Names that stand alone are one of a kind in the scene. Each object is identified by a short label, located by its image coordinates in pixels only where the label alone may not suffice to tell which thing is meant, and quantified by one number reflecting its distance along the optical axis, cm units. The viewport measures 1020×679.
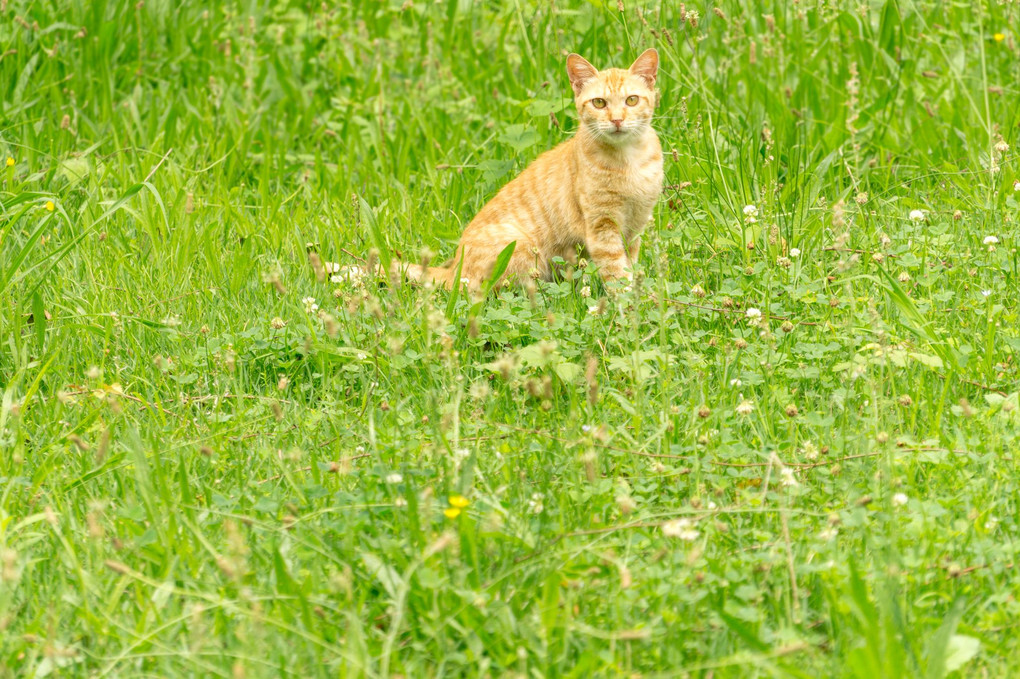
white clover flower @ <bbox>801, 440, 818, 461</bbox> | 619
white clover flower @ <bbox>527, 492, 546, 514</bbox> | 584
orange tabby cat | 940
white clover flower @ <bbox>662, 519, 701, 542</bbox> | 497
